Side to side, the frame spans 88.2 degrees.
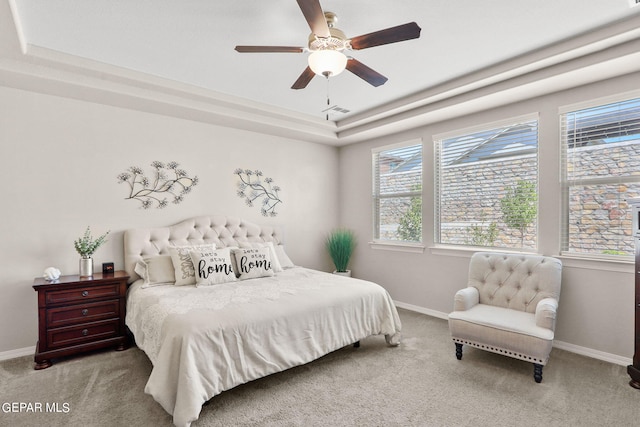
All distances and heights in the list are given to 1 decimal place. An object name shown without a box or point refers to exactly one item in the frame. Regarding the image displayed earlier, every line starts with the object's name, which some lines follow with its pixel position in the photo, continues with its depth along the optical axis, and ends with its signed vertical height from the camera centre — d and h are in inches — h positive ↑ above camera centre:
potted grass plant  200.1 -23.0
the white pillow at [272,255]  151.3 -20.1
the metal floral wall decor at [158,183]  144.6 +13.3
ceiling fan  73.0 +40.8
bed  81.7 -30.5
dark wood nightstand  111.5 -36.6
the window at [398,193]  180.7 +11.1
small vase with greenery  124.0 -14.9
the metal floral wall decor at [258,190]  178.1 +12.4
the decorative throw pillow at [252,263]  140.4 -21.9
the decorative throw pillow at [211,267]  127.6 -21.8
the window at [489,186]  137.8 +12.0
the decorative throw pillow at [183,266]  128.3 -21.4
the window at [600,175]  114.0 +13.1
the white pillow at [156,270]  127.7 -22.9
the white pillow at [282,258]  166.1 -23.4
